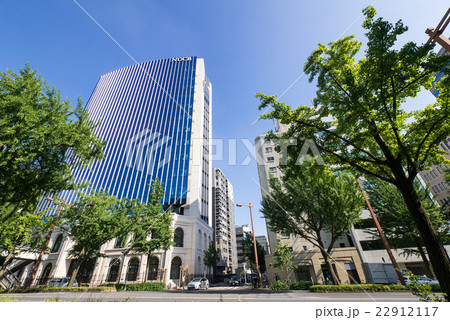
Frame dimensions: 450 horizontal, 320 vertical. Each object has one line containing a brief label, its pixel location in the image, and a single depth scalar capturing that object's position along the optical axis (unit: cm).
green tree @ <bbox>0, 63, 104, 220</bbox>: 757
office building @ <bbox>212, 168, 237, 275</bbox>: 5983
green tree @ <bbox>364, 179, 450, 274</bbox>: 1809
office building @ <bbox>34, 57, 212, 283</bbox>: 3234
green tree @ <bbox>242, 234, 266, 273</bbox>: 3562
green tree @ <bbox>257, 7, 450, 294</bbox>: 538
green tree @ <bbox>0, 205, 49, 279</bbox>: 1819
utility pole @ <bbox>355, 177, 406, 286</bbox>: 1450
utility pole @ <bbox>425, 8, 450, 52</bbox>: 934
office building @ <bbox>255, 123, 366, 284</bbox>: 2441
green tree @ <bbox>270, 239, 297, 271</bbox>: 2072
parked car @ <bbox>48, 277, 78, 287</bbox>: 2288
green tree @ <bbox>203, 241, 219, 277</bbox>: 3474
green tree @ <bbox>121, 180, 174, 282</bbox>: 2202
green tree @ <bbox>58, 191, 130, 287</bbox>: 2036
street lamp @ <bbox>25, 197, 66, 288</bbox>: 1924
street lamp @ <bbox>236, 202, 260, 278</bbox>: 2485
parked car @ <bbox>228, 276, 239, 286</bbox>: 3014
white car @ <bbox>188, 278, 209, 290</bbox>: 2174
